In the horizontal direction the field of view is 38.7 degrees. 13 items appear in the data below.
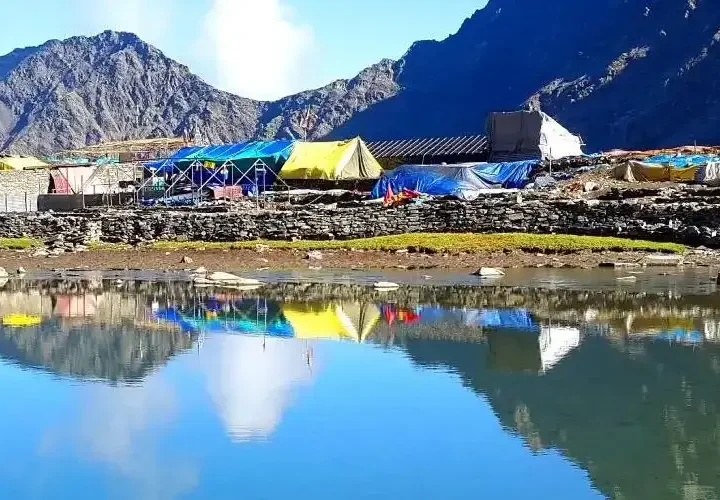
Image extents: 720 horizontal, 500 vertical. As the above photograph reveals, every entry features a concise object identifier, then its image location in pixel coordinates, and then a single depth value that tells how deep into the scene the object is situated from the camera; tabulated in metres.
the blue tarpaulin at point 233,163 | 57.41
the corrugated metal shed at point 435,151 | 61.12
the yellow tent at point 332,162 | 55.03
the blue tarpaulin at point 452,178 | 46.09
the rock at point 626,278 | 27.26
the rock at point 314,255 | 34.97
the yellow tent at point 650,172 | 42.56
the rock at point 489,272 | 29.39
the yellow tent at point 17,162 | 70.44
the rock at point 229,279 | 28.81
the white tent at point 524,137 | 57.00
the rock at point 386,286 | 27.03
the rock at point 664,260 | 30.38
